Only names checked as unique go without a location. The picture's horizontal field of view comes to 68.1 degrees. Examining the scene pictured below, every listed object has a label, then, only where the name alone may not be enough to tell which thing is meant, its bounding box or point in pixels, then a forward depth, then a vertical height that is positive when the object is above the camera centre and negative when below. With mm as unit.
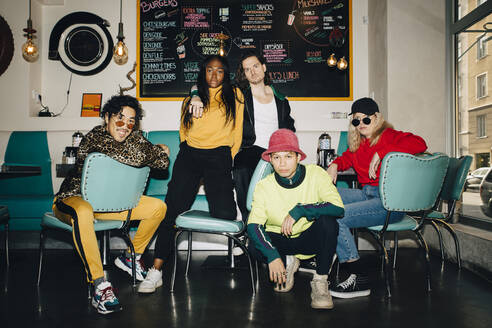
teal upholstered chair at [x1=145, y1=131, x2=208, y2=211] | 3777 -59
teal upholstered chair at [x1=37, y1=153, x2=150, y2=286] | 2092 -141
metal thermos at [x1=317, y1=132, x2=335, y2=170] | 3314 +83
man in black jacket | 2629 +355
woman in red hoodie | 2203 -42
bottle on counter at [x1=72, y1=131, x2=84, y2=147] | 3749 +275
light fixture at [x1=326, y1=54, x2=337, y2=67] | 4129 +1190
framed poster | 4238 +720
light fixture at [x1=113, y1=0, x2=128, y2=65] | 3900 +1291
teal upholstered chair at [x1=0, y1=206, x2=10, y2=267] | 2773 -390
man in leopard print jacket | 2043 -214
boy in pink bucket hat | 1982 -272
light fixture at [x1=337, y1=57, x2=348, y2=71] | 4125 +1155
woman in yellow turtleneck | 2383 +83
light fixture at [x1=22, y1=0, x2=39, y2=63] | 3858 +1324
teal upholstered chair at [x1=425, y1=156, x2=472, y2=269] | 2805 -211
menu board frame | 4270 +1375
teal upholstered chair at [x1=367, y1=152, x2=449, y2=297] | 2096 -109
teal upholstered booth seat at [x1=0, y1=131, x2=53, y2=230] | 3410 -211
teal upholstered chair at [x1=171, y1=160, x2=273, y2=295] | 2260 -359
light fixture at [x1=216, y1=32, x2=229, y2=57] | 4245 +1509
